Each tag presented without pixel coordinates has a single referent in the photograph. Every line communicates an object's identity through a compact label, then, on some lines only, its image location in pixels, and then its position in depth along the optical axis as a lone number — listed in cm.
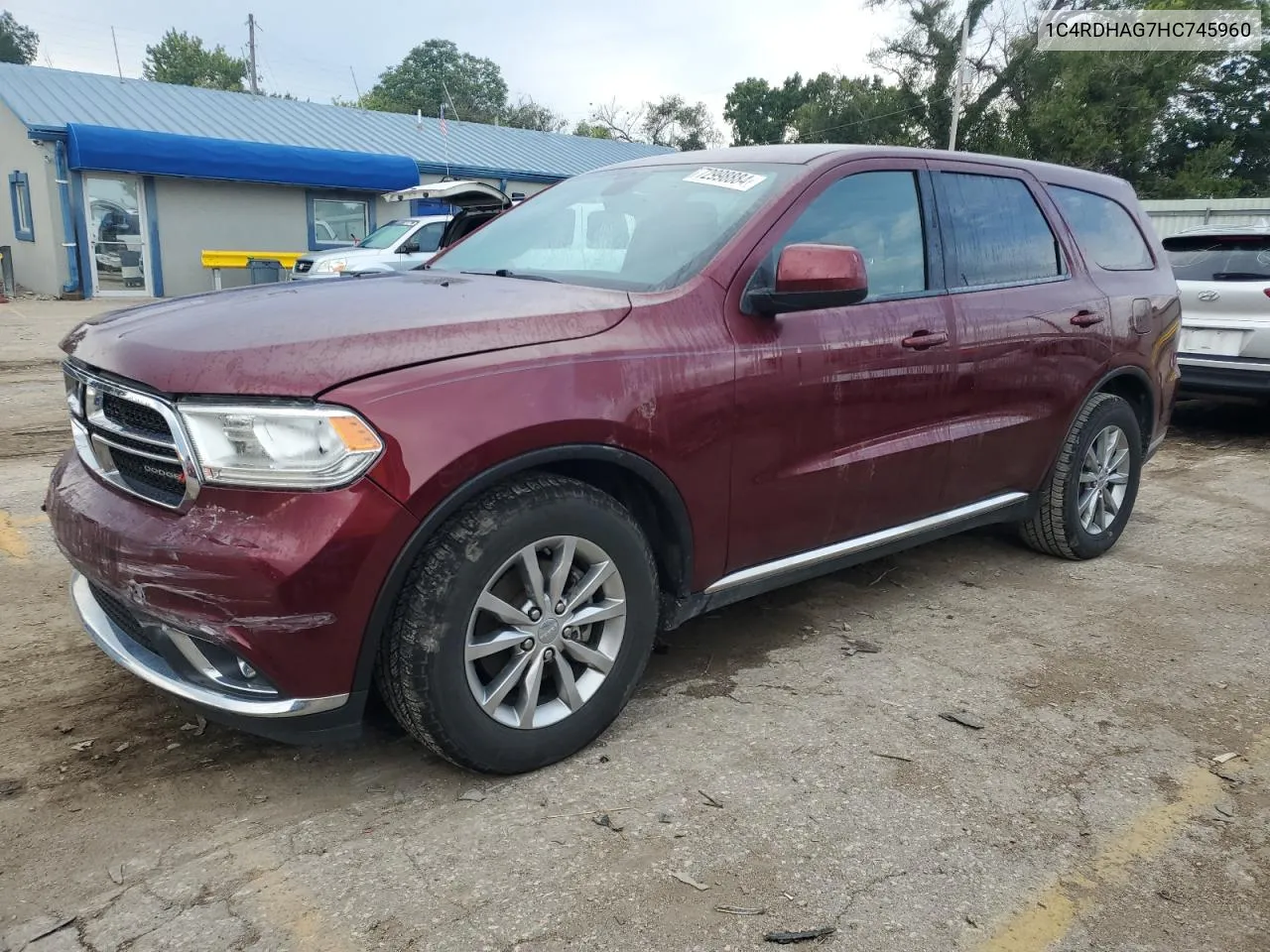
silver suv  736
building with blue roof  1756
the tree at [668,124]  5406
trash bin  1819
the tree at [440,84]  7138
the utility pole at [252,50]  5509
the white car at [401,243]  1255
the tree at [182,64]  6444
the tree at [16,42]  6469
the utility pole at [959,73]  2961
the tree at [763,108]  5641
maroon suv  220
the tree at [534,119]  6222
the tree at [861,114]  3612
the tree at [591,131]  5512
